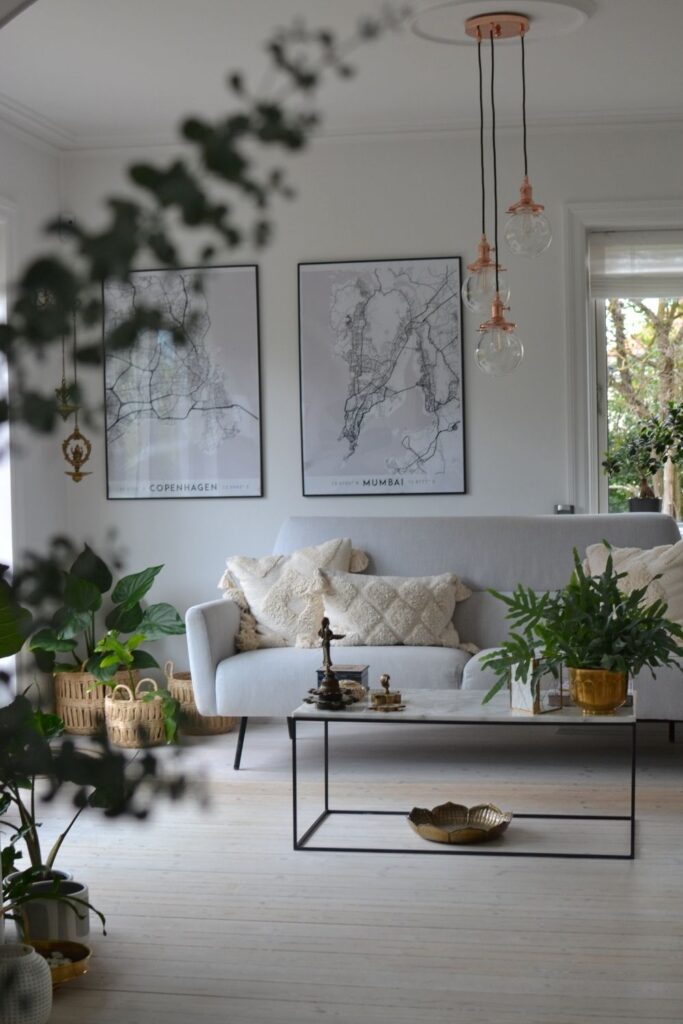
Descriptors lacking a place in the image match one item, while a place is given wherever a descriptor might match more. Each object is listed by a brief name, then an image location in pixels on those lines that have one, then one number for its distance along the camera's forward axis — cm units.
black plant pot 571
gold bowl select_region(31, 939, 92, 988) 276
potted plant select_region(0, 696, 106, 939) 278
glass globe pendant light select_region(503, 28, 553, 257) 414
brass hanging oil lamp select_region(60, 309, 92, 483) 582
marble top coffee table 362
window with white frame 588
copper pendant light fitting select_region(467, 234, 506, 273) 420
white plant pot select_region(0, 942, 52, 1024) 237
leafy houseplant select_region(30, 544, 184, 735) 525
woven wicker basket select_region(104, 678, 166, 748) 488
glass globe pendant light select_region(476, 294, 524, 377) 429
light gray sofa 476
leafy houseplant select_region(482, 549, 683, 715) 363
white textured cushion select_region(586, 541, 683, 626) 479
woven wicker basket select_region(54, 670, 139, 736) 535
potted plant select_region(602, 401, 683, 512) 561
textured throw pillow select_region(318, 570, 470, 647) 501
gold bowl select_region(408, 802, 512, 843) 372
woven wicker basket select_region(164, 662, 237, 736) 546
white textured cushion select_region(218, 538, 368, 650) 510
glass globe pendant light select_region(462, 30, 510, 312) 421
